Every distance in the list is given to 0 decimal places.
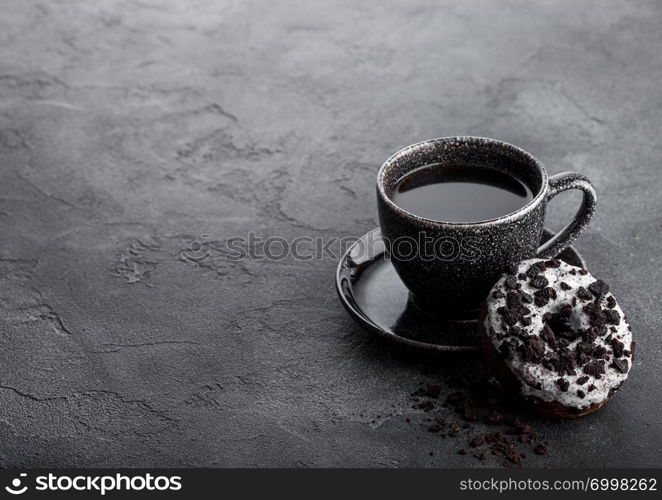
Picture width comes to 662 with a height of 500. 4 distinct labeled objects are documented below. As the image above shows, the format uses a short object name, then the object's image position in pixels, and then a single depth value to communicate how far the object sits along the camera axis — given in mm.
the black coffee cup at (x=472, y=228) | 1075
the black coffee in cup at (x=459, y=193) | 1173
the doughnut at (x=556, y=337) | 1014
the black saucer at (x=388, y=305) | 1157
